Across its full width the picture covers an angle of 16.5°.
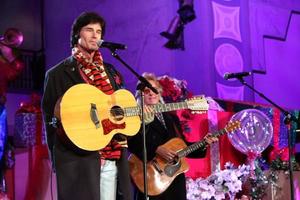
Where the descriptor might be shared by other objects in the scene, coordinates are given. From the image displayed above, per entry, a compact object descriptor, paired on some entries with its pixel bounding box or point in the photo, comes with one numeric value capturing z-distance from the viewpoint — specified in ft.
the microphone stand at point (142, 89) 20.85
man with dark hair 19.52
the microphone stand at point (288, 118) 30.22
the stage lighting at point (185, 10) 52.14
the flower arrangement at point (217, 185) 37.22
